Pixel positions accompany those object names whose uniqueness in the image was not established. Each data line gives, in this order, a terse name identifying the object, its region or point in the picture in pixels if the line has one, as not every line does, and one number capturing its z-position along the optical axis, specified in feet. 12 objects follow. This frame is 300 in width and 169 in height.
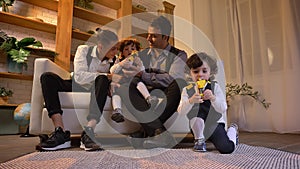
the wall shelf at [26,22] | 7.93
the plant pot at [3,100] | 7.50
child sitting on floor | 3.58
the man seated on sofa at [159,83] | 3.97
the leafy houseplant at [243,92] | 7.66
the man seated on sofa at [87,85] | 3.80
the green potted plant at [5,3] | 7.86
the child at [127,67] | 4.08
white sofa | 4.25
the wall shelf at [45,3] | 8.67
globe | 6.92
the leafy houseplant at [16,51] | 7.59
